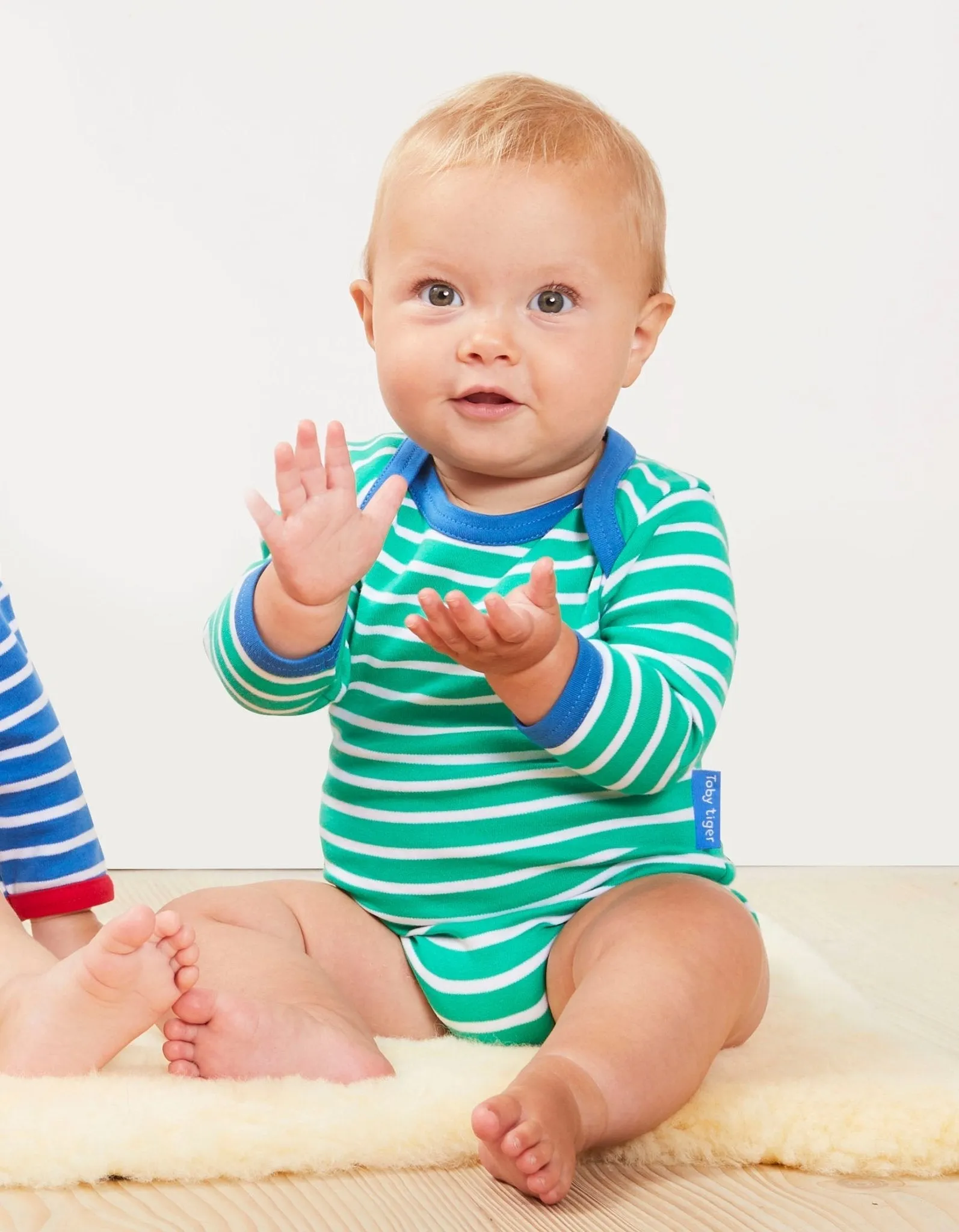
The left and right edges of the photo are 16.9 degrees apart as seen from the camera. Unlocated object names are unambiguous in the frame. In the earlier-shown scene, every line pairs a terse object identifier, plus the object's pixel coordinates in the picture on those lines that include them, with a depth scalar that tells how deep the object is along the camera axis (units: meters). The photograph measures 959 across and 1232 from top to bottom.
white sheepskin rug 1.12
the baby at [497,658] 1.22
